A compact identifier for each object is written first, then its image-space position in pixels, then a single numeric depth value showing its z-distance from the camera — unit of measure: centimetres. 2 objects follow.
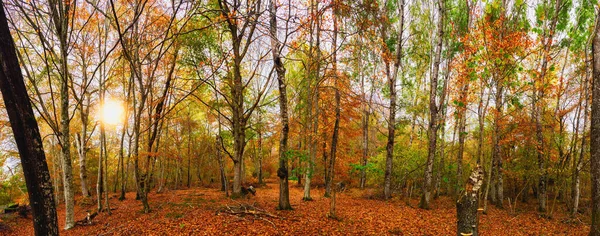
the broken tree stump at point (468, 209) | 279
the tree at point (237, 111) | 1148
